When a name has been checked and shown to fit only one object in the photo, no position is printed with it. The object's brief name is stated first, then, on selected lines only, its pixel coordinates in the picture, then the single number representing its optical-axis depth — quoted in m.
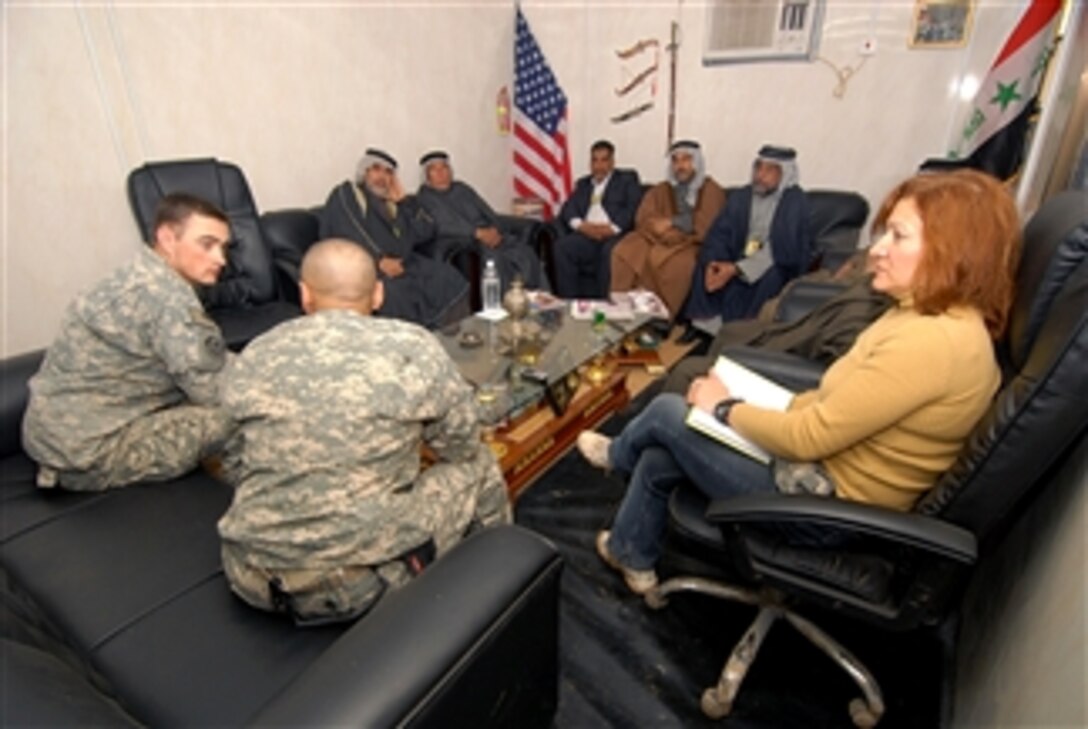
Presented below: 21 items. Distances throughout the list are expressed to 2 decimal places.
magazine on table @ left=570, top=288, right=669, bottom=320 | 2.55
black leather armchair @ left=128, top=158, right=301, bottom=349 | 2.39
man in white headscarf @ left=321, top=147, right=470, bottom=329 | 3.03
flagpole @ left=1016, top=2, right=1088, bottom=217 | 1.88
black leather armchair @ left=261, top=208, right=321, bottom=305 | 2.76
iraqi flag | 2.24
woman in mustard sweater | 0.94
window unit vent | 3.32
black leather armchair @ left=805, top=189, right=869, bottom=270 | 3.12
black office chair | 0.81
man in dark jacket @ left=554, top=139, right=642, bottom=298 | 3.71
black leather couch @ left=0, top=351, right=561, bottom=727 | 0.61
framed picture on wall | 2.97
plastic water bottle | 2.71
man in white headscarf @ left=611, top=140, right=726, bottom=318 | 3.39
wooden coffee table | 1.87
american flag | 4.04
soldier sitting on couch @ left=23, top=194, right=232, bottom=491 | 1.36
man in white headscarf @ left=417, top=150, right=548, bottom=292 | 3.39
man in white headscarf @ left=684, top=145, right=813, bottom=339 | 3.12
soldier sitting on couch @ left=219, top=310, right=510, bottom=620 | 0.95
